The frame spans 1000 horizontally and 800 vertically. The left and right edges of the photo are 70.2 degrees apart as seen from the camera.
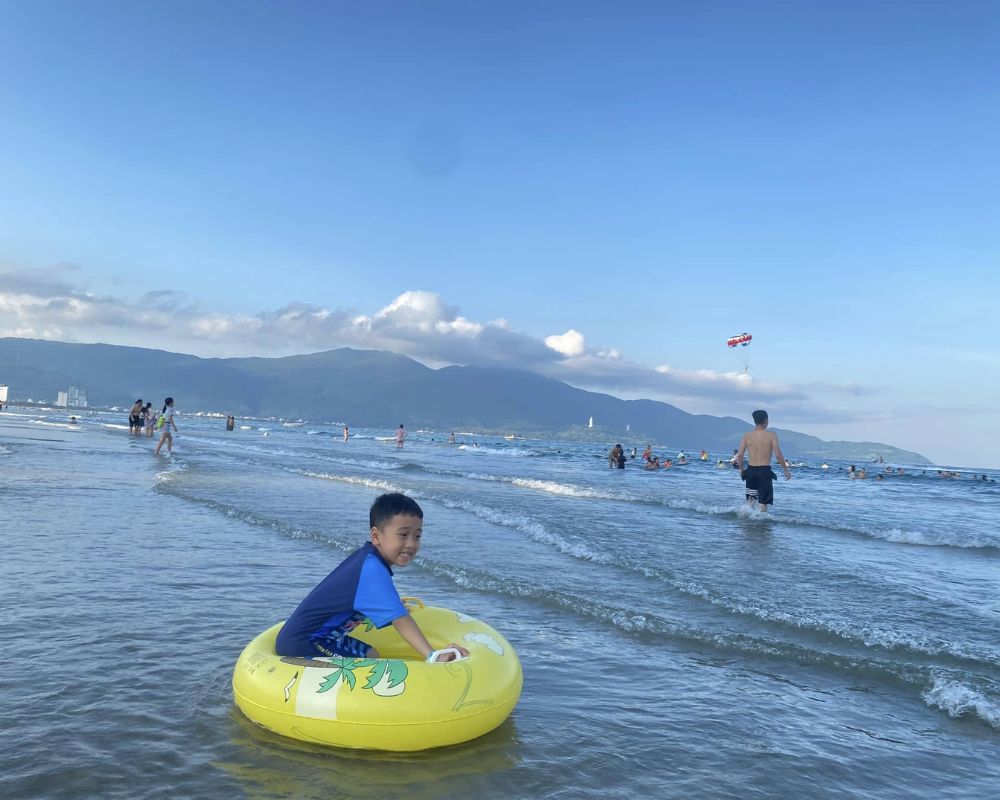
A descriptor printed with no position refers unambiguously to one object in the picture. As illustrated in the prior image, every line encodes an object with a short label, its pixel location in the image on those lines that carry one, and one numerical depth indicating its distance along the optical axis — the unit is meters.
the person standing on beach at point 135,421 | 40.19
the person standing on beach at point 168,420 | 24.43
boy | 3.97
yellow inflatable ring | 3.63
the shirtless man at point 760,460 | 14.47
